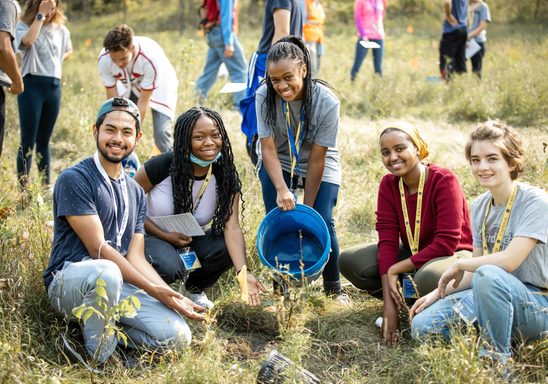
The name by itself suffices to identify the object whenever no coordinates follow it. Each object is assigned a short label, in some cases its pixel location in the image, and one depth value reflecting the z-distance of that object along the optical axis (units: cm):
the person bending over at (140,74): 510
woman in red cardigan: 347
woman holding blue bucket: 368
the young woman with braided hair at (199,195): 373
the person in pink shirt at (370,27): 970
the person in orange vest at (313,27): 864
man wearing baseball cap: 305
